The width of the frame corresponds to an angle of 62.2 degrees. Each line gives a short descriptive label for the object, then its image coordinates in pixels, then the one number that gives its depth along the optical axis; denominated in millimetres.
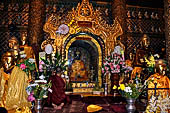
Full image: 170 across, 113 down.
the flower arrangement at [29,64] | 4355
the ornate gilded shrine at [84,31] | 6906
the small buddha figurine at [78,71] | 8305
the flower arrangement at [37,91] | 2838
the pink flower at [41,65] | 6352
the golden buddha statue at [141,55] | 7009
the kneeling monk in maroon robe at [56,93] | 4008
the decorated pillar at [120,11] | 7965
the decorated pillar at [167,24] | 4396
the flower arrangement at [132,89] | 2879
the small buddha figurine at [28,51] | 5957
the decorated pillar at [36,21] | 7316
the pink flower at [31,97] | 2841
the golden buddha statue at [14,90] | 3648
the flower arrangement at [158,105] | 3049
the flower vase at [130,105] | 2869
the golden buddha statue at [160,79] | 3623
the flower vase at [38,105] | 2795
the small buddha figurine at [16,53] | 5412
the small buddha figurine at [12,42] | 6630
